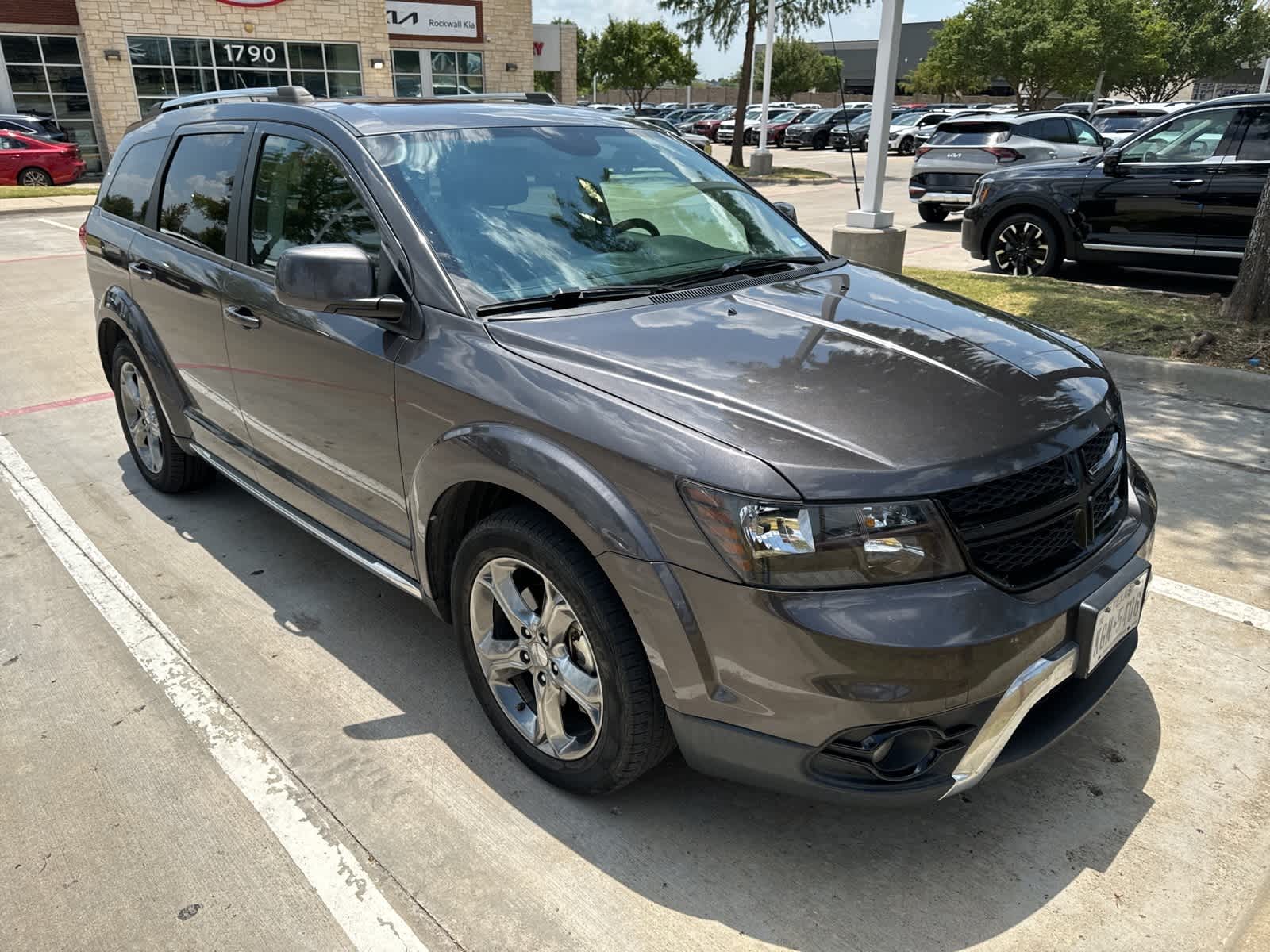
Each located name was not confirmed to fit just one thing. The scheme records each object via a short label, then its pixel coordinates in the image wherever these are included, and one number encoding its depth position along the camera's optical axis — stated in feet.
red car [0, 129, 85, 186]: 72.18
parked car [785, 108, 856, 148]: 127.85
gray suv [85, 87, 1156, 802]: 7.02
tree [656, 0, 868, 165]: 84.43
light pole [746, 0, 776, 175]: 83.30
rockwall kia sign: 97.86
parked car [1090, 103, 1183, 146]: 75.77
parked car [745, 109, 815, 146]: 131.85
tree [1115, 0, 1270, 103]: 162.91
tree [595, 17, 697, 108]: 188.34
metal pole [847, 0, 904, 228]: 27.76
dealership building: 82.89
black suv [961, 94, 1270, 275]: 27.96
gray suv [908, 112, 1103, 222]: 48.57
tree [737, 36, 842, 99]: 196.13
